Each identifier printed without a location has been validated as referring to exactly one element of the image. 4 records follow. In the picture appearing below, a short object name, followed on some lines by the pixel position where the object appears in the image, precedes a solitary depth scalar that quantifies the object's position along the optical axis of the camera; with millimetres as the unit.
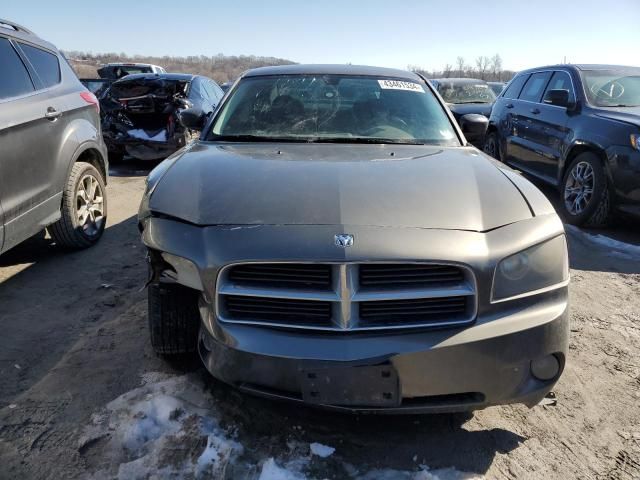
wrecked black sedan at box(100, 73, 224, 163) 8344
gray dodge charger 1927
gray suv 3570
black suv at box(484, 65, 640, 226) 5219
